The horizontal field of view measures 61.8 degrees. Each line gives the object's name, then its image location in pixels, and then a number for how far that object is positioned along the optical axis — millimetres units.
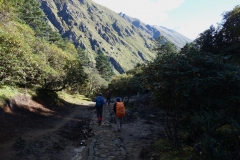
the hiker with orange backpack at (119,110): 12172
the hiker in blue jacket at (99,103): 13734
